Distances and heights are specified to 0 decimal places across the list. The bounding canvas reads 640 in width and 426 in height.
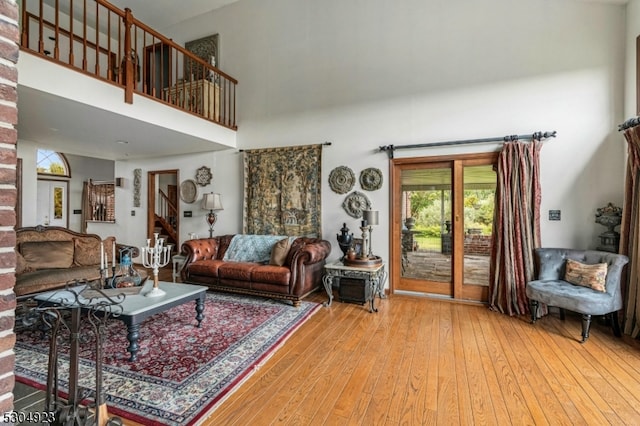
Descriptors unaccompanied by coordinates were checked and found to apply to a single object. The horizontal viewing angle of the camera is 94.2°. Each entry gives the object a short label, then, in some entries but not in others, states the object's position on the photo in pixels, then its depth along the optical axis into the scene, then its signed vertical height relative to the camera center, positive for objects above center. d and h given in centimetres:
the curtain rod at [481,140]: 370 +98
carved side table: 387 -94
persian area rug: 193 -125
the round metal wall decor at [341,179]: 472 +52
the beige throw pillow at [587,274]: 303 -63
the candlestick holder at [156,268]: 286 -58
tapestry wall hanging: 494 +34
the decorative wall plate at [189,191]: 596 +37
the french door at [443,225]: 407 -17
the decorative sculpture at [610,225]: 331 -11
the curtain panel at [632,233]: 296 -18
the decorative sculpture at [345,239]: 430 -40
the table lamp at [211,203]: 535 +12
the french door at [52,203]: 803 +12
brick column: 102 +4
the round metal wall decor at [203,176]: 584 +66
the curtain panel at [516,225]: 363 -13
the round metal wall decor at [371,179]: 455 +51
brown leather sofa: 395 -85
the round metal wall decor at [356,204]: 462 +12
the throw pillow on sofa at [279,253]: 430 -62
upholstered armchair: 289 -73
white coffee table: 242 -85
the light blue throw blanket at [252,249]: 473 -63
